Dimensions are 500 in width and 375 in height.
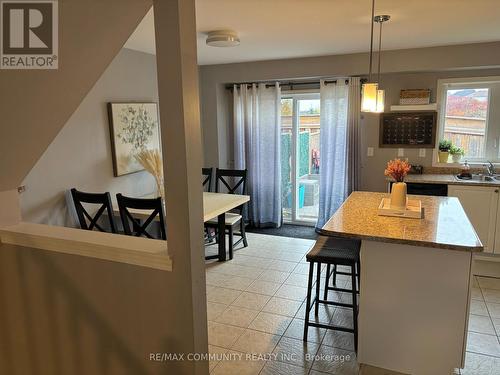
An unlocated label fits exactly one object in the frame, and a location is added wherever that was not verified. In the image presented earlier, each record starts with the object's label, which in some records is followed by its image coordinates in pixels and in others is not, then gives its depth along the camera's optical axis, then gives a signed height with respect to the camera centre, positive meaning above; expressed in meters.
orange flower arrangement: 2.71 -0.28
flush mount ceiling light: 3.33 +0.82
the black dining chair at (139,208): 3.04 -0.64
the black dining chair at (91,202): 3.14 -0.61
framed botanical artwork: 3.92 +0.01
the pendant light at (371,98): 2.65 +0.22
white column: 1.50 -0.10
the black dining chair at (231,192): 4.38 -0.87
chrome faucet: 4.35 -0.45
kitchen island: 2.21 -0.97
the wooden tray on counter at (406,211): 2.68 -0.58
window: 4.45 +0.16
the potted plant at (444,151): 4.63 -0.26
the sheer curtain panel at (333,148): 4.92 -0.23
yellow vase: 2.76 -0.48
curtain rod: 5.20 +0.65
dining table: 3.70 -0.75
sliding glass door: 5.43 -0.38
